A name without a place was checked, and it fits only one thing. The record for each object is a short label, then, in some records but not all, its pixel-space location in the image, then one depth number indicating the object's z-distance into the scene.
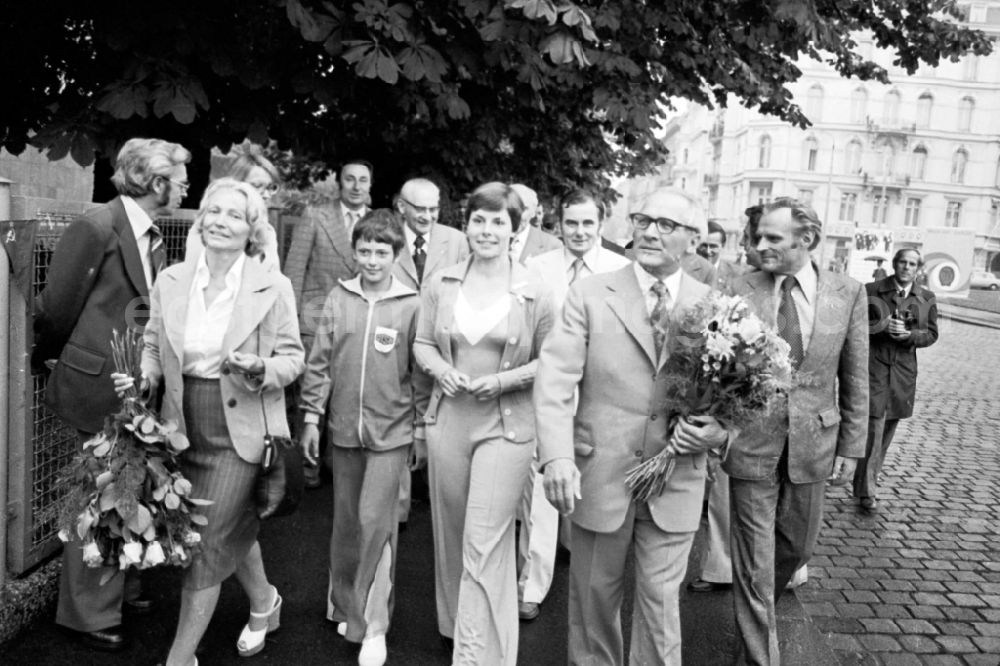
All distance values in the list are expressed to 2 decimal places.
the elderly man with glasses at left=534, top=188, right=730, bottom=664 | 3.57
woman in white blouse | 3.86
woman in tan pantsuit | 3.94
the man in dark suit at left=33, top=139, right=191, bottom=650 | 4.09
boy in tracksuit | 4.36
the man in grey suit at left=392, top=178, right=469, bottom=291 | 6.33
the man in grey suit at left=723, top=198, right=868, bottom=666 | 4.14
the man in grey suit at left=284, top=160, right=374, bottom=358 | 6.80
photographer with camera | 7.34
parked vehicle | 59.72
